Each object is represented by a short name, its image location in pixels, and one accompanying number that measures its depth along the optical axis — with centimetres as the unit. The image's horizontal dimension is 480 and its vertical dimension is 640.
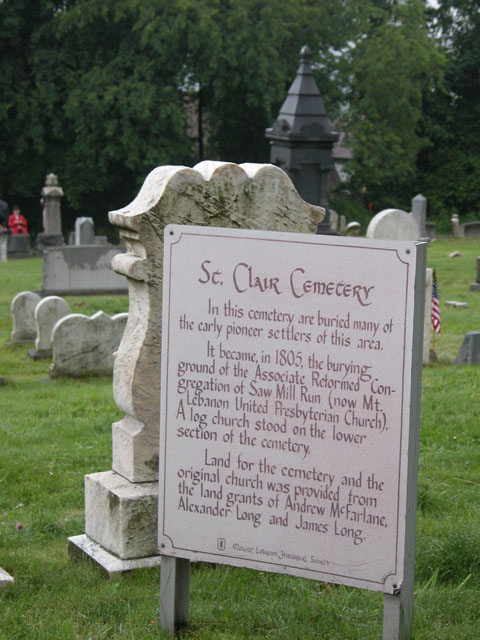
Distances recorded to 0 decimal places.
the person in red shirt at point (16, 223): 2518
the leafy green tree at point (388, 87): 3131
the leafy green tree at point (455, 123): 3628
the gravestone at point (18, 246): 2311
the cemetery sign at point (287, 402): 301
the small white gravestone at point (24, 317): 1198
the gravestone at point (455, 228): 2934
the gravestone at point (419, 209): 2527
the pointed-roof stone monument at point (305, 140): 1598
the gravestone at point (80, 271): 1529
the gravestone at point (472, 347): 978
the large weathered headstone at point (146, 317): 416
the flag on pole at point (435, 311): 1024
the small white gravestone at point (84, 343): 988
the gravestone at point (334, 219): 2300
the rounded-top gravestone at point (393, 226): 1170
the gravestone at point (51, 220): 2381
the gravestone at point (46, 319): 1103
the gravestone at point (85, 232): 2109
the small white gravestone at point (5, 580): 386
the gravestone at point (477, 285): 1624
